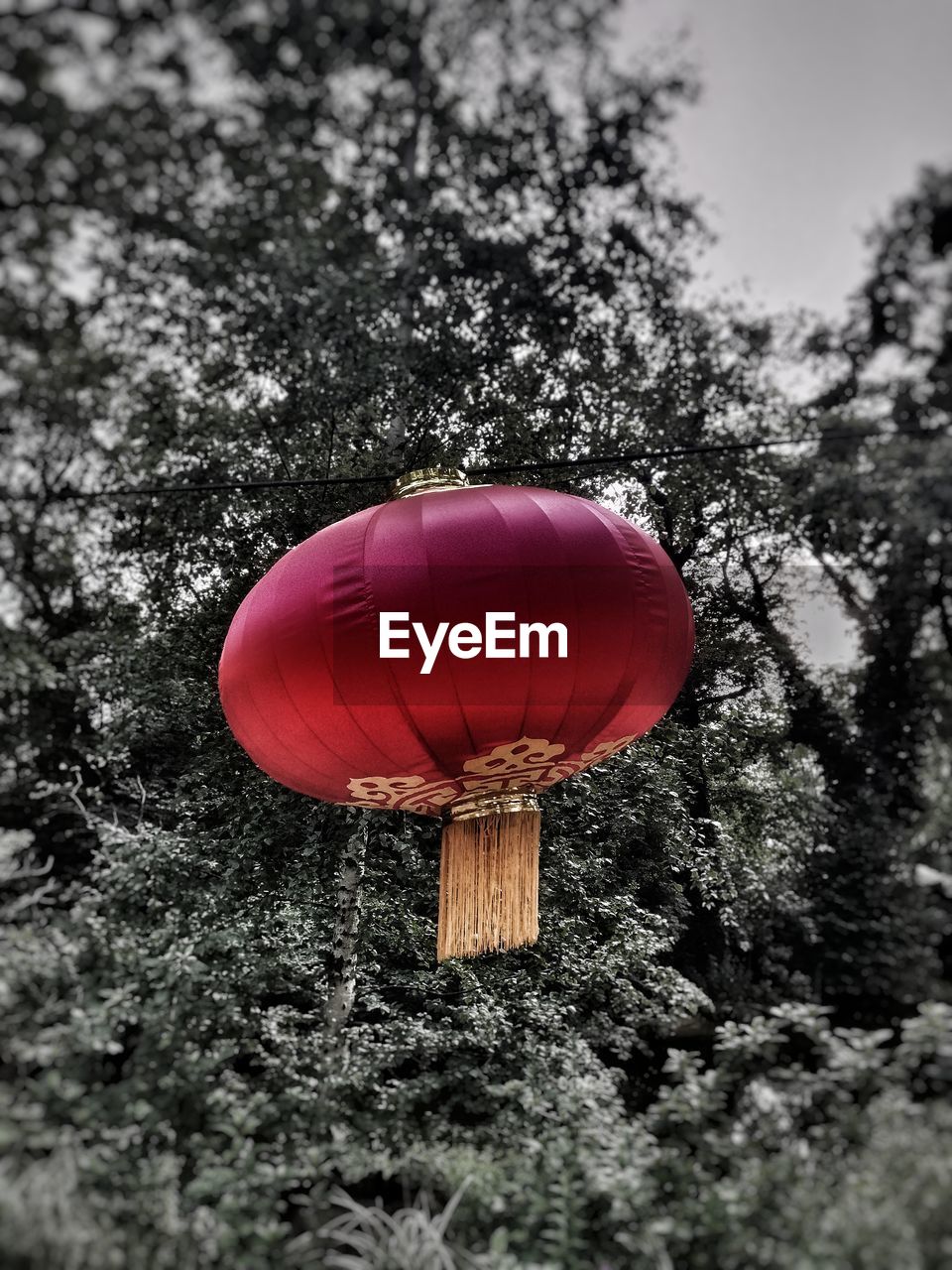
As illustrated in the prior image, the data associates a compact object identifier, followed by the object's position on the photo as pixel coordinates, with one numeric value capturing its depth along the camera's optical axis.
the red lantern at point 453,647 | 0.82
